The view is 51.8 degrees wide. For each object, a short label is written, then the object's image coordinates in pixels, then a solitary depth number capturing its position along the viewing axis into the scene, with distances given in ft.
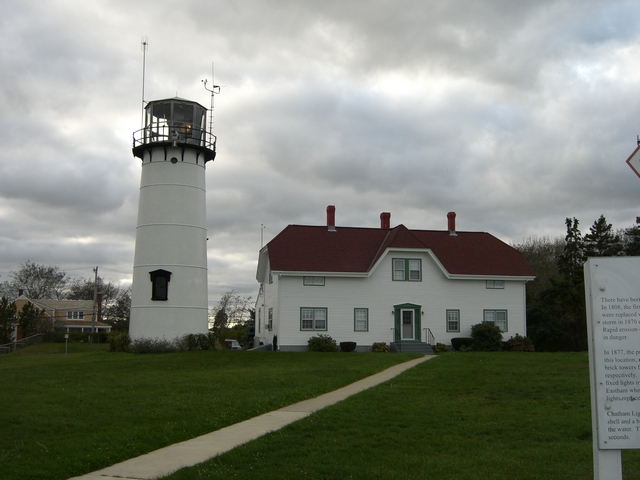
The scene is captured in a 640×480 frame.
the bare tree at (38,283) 270.46
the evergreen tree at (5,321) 160.45
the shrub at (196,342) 107.24
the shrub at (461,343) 114.01
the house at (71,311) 239.71
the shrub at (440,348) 111.29
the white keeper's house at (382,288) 112.78
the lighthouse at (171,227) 108.47
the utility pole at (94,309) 190.35
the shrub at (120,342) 110.73
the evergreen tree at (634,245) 151.43
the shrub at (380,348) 111.24
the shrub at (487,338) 113.39
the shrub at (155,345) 106.11
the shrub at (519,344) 115.85
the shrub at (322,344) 108.37
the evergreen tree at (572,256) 146.41
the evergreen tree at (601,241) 146.72
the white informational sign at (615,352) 19.76
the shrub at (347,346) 110.52
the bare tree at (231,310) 259.76
